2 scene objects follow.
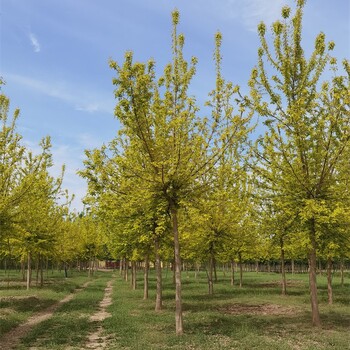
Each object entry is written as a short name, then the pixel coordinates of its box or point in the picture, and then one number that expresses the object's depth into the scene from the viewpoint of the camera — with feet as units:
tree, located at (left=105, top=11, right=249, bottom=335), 36.78
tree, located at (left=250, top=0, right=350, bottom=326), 40.19
